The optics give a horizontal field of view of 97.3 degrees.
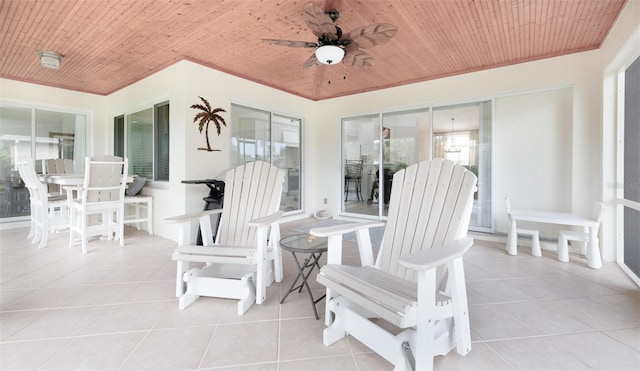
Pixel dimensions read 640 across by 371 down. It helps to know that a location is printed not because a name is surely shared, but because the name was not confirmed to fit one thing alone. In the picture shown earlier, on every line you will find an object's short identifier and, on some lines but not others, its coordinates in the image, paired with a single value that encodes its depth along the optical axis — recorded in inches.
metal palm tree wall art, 145.8
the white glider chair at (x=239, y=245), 80.0
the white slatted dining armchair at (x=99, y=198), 135.8
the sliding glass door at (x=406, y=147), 163.8
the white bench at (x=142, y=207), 160.4
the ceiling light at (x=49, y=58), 139.8
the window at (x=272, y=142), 175.0
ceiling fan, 90.7
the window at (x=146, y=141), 164.1
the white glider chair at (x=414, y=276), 50.0
